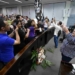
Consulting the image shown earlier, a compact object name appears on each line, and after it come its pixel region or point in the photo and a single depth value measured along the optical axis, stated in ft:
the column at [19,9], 28.90
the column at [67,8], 21.44
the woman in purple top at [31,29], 7.01
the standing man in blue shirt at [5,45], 3.41
